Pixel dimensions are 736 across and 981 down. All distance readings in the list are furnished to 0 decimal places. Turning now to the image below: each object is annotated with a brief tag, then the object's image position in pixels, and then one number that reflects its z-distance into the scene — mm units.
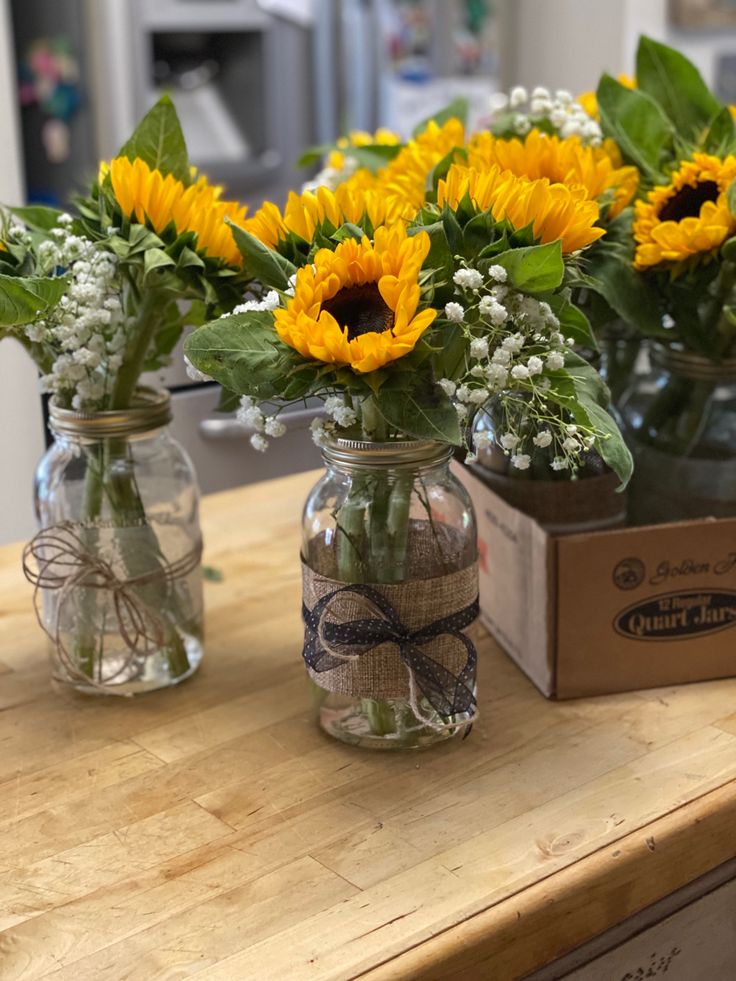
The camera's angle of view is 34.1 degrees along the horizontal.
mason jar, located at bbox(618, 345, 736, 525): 991
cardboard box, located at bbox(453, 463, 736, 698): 891
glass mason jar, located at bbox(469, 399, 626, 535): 957
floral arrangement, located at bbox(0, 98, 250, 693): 826
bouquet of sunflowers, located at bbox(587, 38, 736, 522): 896
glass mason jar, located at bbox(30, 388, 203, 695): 902
